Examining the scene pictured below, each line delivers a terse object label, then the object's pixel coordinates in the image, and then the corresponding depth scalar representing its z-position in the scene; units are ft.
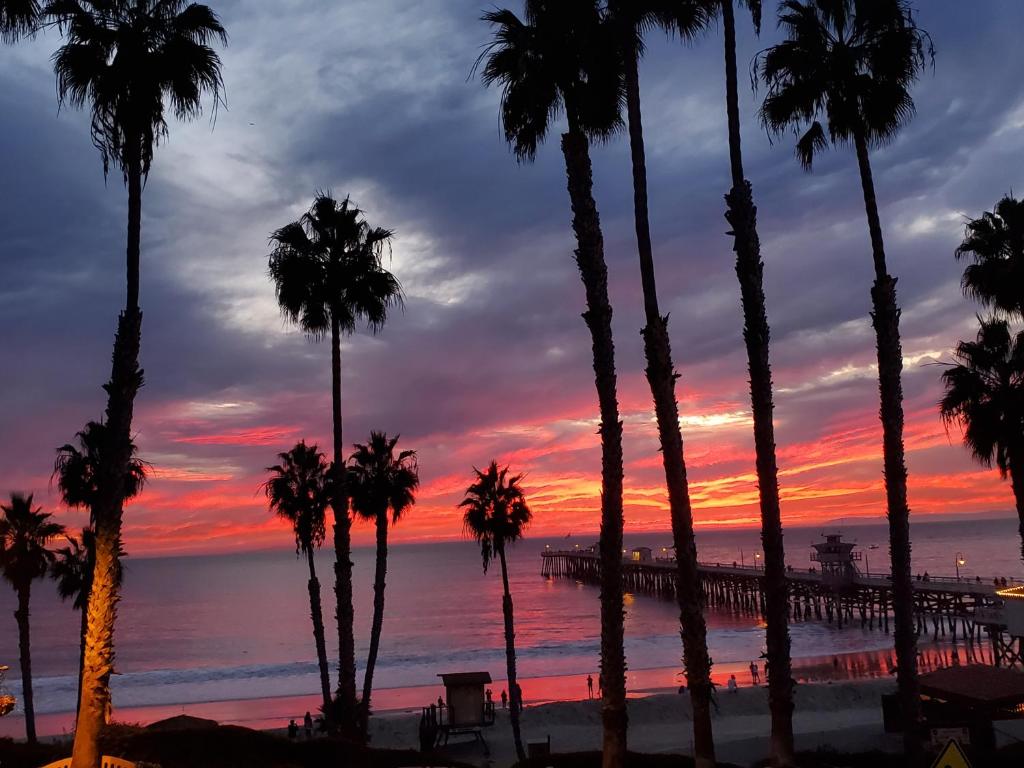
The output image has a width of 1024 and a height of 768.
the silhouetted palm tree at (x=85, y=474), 91.71
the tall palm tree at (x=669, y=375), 40.06
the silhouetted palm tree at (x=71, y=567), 104.27
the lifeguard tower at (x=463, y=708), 97.96
